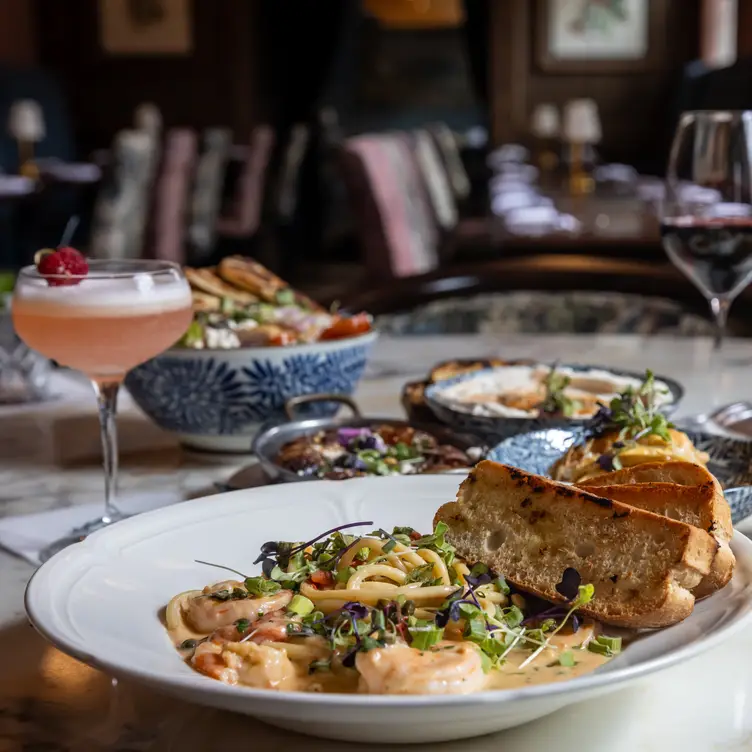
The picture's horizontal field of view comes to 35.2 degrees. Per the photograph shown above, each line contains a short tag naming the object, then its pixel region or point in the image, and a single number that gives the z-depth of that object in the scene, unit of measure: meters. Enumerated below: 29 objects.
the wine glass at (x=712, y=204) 1.60
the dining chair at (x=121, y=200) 6.33
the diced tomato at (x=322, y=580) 0.84
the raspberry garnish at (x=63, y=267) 1.19
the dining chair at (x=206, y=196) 8.11
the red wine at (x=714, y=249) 1.63
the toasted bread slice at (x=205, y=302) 1.65
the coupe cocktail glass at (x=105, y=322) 1.20
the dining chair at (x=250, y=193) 8.88
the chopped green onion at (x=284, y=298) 1.73
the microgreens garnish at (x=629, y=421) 1.18
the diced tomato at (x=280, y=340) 1.58
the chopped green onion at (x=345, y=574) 0.82
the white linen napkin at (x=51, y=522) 1.16
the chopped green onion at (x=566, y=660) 0.73
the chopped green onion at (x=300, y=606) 0.79
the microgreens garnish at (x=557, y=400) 1.40
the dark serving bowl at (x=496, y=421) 1.31
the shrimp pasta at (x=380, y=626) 0.70
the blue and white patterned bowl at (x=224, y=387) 1.51
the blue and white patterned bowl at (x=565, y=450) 1.21
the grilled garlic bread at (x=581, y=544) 0.77
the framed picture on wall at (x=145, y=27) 11.55
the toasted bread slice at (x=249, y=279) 1.75
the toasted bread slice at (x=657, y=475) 0.94
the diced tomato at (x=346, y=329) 1.65
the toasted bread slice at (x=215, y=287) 1.72
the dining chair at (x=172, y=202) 7.58
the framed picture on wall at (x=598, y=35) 10.74
